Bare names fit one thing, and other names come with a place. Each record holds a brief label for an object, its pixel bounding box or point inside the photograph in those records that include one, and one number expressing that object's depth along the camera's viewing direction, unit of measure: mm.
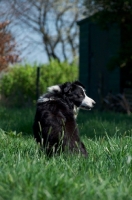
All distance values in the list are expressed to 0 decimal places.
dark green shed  25656
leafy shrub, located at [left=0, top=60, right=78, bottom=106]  29969
